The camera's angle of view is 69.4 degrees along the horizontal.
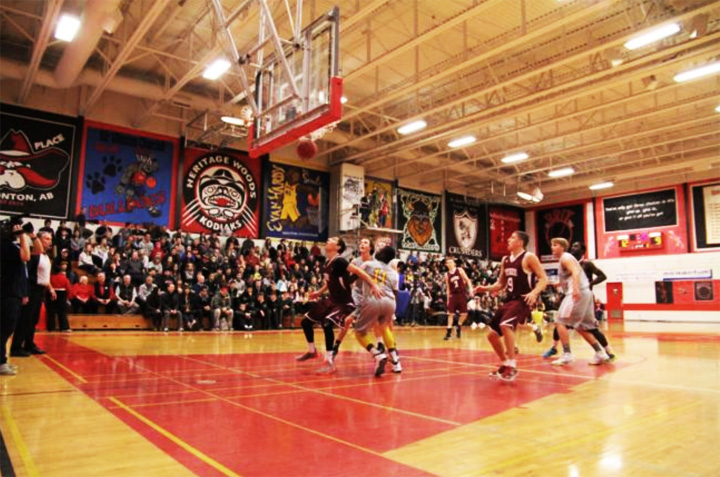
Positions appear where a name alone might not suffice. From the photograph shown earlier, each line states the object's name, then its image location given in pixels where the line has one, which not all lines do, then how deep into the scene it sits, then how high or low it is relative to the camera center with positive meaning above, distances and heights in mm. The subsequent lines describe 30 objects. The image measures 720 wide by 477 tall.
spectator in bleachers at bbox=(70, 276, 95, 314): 12883 -45
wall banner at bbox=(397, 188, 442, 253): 25109 +3839
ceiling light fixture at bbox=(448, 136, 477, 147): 19812 +6015
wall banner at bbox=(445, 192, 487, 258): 27266 +3836
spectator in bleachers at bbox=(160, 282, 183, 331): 13586 -236
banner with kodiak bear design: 18922 +3889
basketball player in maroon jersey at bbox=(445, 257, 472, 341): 11281 +166
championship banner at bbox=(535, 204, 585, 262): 29156 +4255
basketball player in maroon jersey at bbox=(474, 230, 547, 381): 5605 +35
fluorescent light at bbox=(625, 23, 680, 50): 11766 +6111
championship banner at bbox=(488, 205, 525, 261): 29516 +4276
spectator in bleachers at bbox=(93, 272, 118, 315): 13227 -16
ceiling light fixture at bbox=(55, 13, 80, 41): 10969 +5776
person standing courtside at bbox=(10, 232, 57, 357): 6749 -56
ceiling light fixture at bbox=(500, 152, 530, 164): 21438 +5862
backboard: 7508 +3302
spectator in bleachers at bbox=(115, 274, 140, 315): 13664 -12
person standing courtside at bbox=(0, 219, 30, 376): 5293 +206
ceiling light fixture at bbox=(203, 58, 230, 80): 13030 +5797
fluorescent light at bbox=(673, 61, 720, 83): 13637 +6045
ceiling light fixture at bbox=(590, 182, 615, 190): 25328 +5615
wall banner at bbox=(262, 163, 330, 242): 20797 +3907
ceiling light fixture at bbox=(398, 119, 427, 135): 17833 +5934
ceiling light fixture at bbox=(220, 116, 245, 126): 15373 +5233
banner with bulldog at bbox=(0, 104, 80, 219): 15500 +4095
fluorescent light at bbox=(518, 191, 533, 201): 24625 +4876
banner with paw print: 16938 +4043
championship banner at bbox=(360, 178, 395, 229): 23516 +4433
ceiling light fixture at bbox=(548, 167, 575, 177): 23506 +5802
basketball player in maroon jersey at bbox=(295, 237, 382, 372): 6031 -18
